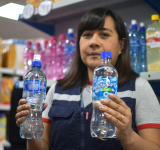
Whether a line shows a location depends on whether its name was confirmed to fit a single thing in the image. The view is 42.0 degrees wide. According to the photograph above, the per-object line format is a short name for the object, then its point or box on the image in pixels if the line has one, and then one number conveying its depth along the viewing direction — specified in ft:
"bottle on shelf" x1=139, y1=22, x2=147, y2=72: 5.94
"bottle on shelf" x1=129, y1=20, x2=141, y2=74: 5.99
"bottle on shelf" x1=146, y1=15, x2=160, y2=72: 5.14
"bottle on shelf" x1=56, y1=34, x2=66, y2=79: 6.94
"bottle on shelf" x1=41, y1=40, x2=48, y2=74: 7.38
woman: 4.14
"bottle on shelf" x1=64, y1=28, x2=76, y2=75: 6.77
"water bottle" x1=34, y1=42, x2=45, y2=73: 7.34
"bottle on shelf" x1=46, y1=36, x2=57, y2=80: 7.16
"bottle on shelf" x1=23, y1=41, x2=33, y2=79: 7.47
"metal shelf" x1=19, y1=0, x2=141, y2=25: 6.39
